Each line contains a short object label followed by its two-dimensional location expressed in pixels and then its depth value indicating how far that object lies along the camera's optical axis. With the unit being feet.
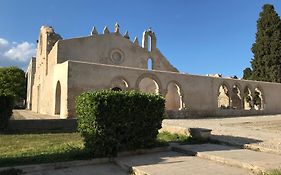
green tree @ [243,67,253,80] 99.28
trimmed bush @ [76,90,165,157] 15.32
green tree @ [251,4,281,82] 74.90
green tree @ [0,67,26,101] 111.59
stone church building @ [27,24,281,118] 44.06
